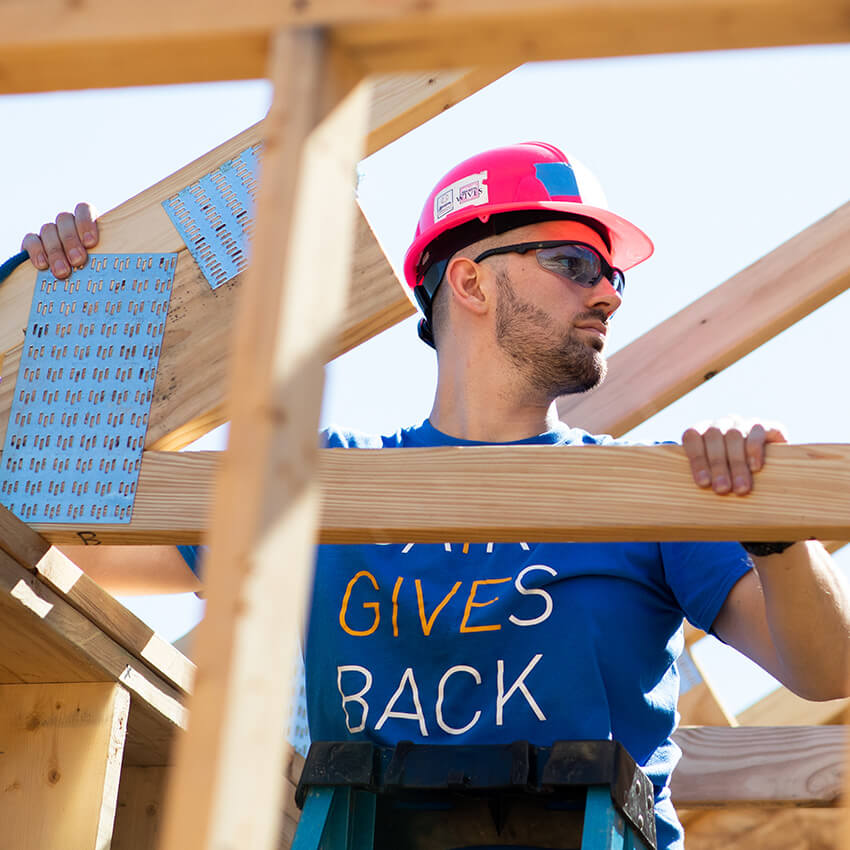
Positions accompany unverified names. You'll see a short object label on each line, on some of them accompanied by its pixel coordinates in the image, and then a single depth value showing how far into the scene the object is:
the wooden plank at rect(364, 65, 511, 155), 2.71
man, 2.31
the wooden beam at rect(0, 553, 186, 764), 2.18
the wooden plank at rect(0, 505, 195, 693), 2.14
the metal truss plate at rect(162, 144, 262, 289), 2.47
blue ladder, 1.93
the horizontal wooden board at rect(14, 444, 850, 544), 1.87
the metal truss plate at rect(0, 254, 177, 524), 2.20
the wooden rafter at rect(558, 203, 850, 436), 3.74
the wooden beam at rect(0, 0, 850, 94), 1.20
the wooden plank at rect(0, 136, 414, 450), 2.32
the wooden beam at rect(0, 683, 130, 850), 2.32
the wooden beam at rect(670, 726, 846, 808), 3.54
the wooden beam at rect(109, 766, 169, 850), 2.71
